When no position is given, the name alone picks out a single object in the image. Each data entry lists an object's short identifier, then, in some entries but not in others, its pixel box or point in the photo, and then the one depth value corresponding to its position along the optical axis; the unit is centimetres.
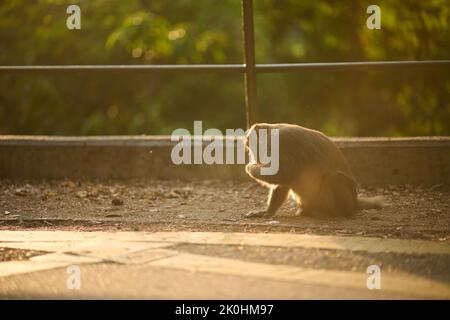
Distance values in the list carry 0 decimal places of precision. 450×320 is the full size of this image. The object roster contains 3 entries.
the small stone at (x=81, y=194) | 1426
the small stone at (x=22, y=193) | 1451
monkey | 1192
